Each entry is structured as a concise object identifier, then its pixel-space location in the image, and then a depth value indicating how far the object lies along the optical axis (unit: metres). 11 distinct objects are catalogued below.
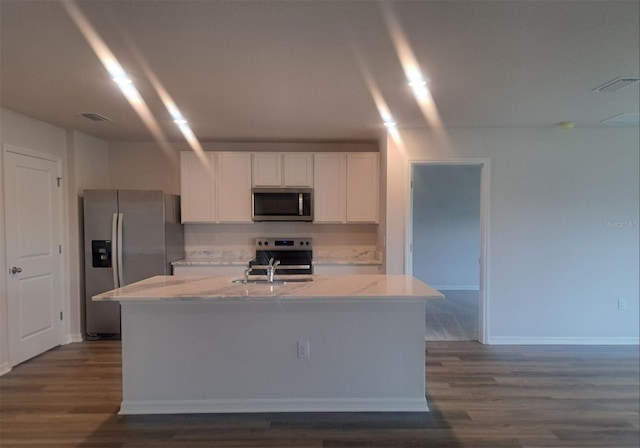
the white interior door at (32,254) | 3.34
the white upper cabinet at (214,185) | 4.44
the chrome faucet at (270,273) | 2.89
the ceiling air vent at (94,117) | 3.39
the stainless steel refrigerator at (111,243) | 4.03
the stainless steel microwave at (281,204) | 4.39
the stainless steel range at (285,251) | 4.53
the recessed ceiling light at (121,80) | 2.50
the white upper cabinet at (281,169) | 4.43
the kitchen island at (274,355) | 2.52
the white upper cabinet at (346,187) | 4.44
